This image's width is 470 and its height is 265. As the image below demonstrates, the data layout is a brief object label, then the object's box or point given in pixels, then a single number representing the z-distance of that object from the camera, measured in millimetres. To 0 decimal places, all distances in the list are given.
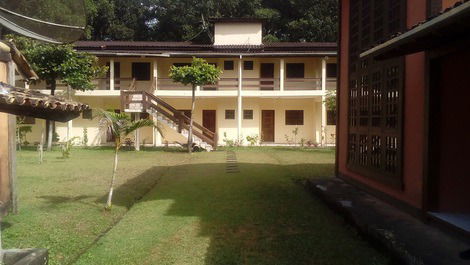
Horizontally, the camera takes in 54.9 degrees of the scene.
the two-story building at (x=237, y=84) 23453
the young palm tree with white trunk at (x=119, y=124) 8391
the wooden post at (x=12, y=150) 7383
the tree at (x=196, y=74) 18594
